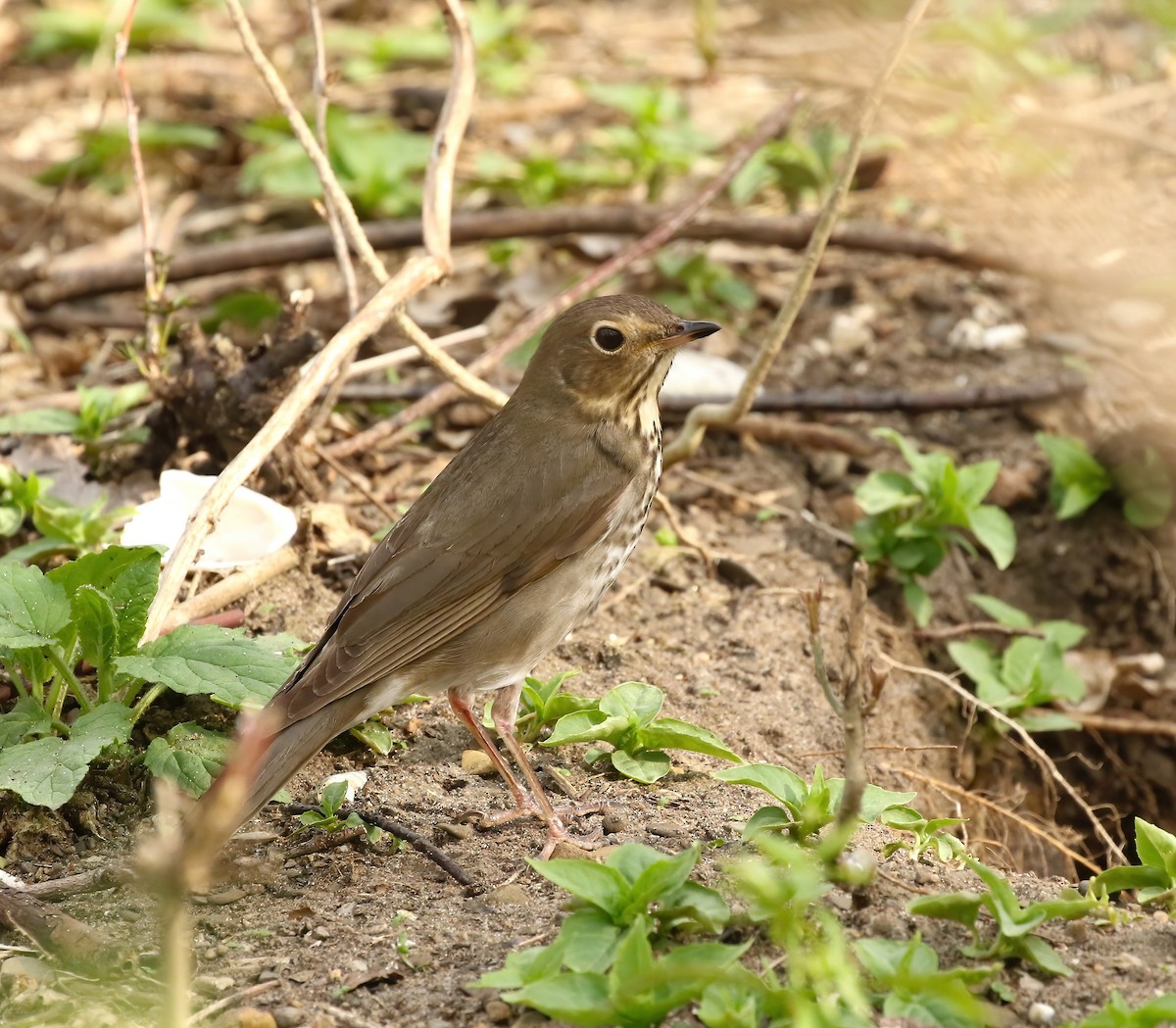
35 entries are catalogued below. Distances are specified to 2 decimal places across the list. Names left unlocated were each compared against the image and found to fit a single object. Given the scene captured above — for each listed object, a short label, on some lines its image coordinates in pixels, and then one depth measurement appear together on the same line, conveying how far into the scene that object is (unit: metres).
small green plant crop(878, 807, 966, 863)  6.88
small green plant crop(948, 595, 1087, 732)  9.91
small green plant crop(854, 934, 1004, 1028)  4.91
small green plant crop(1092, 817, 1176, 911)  6.38
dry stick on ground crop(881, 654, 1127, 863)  8.66
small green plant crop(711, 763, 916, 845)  6.48
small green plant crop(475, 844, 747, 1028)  5.15
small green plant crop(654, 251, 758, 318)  12.88
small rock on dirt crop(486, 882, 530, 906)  6.62
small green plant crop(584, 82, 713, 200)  13.80
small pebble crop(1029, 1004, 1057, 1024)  5.54
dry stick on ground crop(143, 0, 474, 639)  7.96
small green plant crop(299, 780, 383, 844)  7.26
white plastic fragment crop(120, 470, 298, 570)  9.13
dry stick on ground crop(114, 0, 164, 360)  9.77
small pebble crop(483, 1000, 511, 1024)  5.71
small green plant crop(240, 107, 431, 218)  13.74
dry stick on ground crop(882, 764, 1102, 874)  8.55
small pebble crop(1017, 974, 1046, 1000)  5.70
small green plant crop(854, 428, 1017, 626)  10.08
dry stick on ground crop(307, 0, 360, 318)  10.37
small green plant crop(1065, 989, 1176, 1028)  5.11
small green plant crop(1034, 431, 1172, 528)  10.94
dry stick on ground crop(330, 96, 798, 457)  10.76
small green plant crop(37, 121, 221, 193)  15.06
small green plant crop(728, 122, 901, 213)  13.34
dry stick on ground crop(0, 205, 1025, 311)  12.64
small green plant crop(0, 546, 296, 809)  6.94
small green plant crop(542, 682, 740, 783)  7.71
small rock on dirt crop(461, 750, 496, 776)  8.24
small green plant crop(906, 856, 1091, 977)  5.70
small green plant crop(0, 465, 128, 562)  9.09
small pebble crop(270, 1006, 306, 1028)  5.82
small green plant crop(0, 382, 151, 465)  10.00
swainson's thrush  7.36
